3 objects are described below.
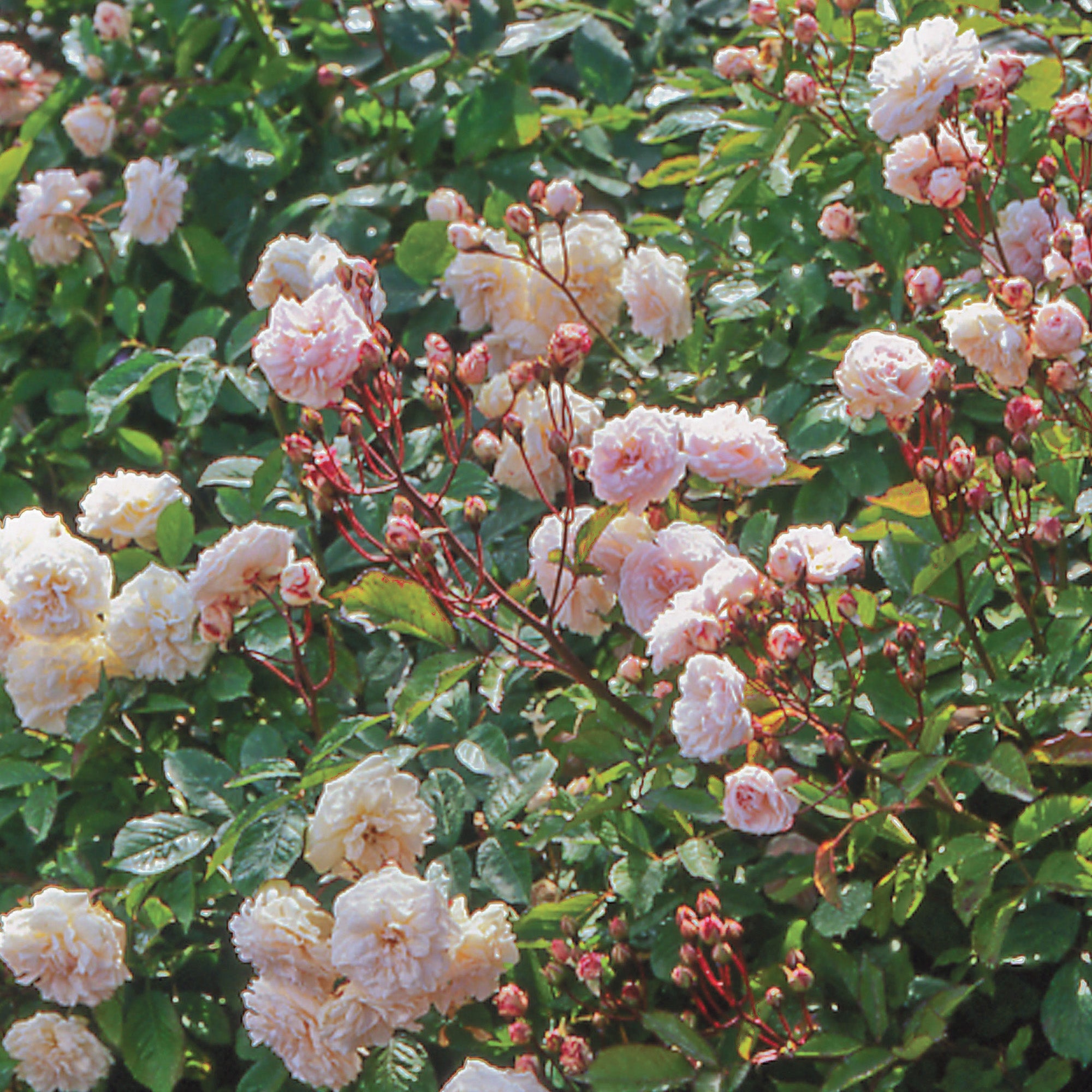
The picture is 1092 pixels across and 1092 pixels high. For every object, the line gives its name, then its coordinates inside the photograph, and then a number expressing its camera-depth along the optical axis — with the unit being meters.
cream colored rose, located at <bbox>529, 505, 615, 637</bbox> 1.98
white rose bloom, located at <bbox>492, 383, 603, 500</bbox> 2.09
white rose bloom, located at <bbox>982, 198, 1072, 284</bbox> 2.08
